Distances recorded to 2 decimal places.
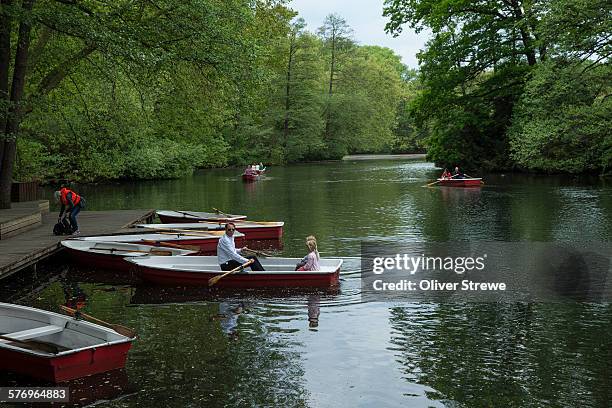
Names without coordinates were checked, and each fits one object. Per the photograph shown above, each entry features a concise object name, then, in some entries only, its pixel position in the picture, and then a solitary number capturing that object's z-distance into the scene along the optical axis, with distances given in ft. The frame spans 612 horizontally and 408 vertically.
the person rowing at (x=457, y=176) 142.26
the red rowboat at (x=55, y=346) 30.30
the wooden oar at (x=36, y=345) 31.07
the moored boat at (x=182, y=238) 63.26
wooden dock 51.75
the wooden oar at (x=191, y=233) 68.46
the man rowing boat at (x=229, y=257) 49.98
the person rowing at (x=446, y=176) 141.30
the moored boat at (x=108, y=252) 57.21
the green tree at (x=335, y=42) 303.07
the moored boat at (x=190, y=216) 84.79
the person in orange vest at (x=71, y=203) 65.82
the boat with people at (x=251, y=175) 170.09
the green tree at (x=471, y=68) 155.43
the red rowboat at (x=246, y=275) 48.80
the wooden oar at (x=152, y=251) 57.06
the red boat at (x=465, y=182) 134.92
